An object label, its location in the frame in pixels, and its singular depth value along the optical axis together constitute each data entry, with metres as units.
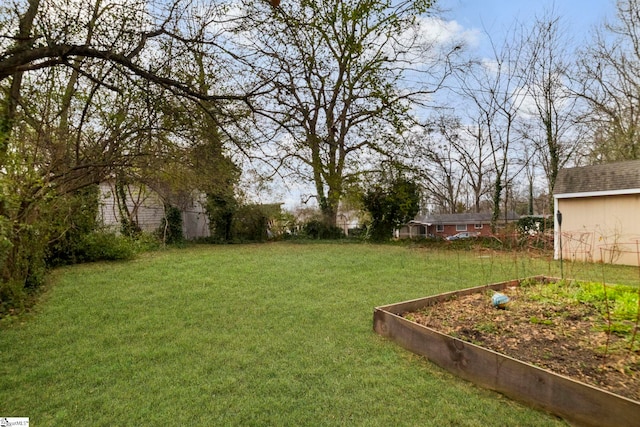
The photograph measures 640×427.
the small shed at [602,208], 7.12
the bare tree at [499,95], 11.41
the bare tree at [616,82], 9.97
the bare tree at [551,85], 10.61
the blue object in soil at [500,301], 3.12
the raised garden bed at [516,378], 1.59
